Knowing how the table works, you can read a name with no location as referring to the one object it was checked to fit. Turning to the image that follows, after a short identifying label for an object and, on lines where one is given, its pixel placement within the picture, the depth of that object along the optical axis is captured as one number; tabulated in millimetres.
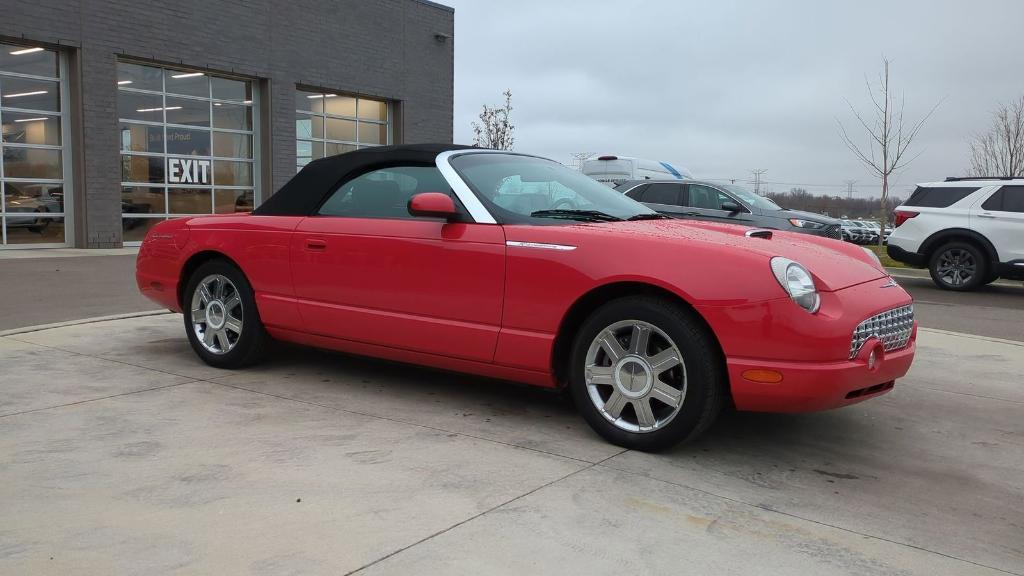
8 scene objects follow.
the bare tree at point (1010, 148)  28109
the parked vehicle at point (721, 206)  13461
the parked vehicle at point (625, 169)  19453
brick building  16922
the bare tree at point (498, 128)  33938
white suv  12508
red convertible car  3689
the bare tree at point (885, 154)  25594
